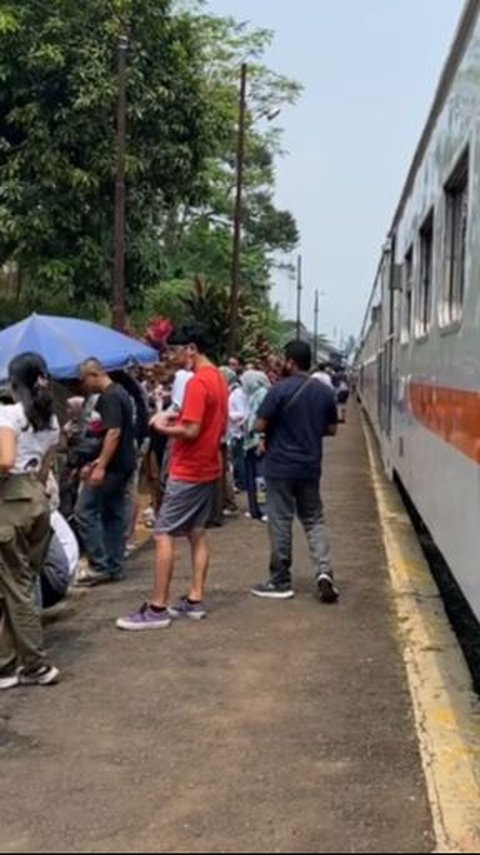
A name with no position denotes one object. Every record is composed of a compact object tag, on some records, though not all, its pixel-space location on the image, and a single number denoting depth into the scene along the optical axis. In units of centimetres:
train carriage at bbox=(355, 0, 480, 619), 493
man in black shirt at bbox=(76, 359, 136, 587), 814
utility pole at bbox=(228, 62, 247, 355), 1919
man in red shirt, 681
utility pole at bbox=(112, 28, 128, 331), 1560
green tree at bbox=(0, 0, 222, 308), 1880
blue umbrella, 956
